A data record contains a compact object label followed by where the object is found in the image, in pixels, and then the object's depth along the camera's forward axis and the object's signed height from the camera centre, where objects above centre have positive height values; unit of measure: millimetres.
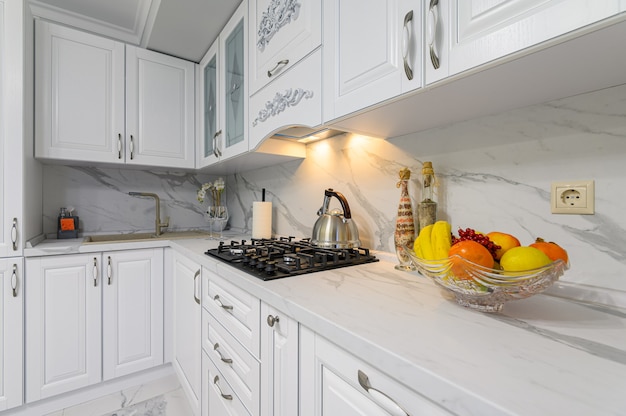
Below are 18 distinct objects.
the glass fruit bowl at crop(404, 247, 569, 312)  536 -142
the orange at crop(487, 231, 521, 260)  646 -78
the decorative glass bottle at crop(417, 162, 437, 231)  986 +24
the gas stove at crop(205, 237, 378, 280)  944 -195
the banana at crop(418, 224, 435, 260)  708 -89
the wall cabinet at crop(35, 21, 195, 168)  1676 +684
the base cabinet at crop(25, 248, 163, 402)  1515 -646
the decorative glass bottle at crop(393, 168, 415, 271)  1007 -61
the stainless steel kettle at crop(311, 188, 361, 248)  1252 -99
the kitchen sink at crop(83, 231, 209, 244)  1847 -214
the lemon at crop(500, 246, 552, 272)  548 -99
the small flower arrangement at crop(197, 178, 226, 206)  2117 +125
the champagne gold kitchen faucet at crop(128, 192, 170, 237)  2125 -24
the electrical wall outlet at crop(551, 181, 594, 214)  715 +29
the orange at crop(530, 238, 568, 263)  601 -90
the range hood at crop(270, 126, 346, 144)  1434 +382
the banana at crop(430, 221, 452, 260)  683 -78
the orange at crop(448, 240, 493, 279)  573 -99
